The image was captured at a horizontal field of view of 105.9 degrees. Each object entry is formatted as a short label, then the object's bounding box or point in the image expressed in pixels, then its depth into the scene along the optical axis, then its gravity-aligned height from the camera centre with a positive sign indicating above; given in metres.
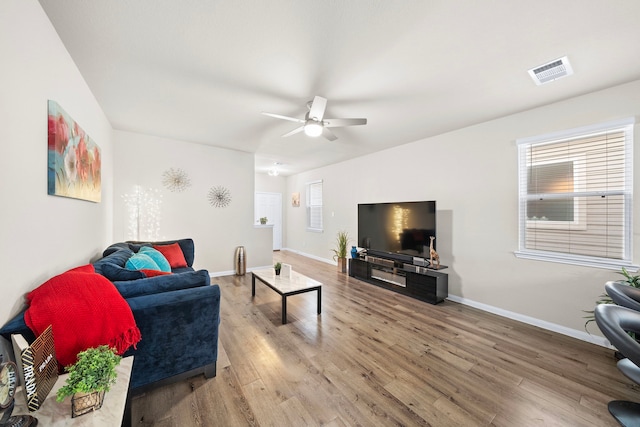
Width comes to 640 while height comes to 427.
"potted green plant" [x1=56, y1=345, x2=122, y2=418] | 0.95 -0.69
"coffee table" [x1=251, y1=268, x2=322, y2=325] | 2.79 -0.91
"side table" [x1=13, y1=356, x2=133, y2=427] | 0.95 -0.82
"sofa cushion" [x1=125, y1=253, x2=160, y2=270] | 2.38 -0.52
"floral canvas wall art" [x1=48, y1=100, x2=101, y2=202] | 1.62 +0.43
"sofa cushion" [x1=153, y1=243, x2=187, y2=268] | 3.49 -0.62
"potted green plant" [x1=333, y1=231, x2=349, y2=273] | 5.28 -0.88
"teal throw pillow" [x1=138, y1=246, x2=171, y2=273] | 2.91 -0.56
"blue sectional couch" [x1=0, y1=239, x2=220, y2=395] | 1.59 -0.78
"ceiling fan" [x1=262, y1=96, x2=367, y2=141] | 2.47 +0.99
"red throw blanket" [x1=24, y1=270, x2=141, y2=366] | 1.24 -0.56
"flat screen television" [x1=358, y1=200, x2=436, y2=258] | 3.70 -0.24
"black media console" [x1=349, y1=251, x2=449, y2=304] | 3.48 -1.03
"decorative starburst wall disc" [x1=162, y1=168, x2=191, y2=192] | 4.26 +0.58
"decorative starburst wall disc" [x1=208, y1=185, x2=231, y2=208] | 4.71 +0.31
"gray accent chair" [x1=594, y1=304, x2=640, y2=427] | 1.15 -0.63
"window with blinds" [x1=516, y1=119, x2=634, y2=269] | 2.37 +0.19
